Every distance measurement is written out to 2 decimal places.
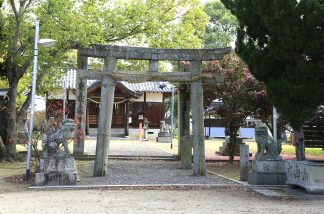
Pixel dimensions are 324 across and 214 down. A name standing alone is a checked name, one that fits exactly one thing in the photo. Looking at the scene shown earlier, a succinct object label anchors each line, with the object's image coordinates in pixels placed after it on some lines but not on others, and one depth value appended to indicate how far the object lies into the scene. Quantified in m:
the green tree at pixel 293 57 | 8.69
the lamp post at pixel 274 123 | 14.66
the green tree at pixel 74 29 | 13.19
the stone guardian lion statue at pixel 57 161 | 9.91
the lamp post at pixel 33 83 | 10.88
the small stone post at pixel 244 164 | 11.46
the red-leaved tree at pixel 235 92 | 15.06
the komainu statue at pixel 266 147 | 10.72
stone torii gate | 11.86
